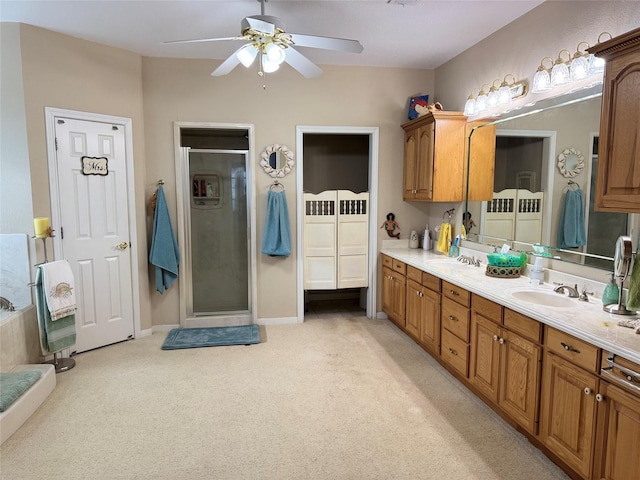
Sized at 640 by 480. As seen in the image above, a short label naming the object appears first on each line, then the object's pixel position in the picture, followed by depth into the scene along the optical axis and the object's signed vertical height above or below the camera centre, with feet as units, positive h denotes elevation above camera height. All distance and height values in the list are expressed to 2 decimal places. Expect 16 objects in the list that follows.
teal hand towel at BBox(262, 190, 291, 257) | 13.93 -0.79
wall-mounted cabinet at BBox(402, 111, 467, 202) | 12.28 +1.50
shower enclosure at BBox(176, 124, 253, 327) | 14.03 -1.12
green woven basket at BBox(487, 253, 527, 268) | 9.82 -1.38
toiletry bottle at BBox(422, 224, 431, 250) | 14.48 -1.36
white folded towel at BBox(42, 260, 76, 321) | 10.26 -2.21
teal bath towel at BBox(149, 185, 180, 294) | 13.14 -1.34
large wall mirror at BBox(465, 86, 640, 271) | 7.74 +0.30
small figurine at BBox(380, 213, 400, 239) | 14.99 -0.77
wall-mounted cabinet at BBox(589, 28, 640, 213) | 5.94 +1.16
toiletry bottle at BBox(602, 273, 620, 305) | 7.09 -1.58
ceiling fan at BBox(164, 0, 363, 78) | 7.65 +3.26
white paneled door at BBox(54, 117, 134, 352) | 11.50 -0.66
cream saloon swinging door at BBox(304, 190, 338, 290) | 14.64 -1.35
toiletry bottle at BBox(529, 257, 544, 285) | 9.06 -1.57
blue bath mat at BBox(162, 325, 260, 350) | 12.70 -4.38
